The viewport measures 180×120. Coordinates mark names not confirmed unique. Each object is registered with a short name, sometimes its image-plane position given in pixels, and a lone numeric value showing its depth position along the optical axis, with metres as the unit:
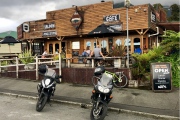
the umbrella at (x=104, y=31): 7.89
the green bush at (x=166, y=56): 6.54
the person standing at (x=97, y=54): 7.16
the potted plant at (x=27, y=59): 8.45
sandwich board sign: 5.84
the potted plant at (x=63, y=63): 7.68
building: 10.88
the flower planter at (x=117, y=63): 6.67
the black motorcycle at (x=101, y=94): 3.84
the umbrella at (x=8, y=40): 12.95
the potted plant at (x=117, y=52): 6.96
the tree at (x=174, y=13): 31.41
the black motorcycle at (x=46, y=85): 4.48
